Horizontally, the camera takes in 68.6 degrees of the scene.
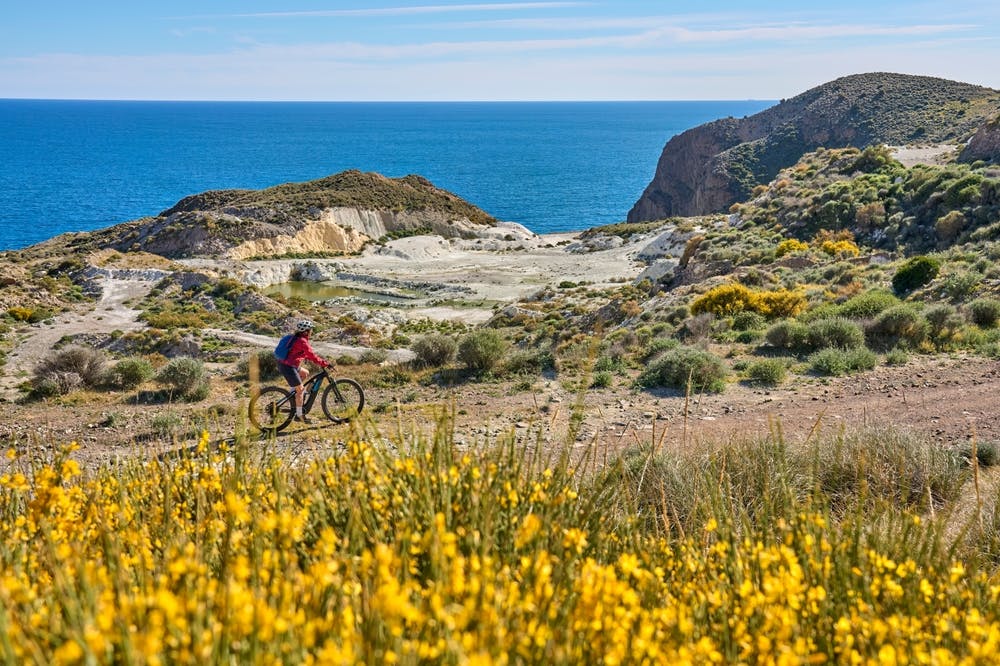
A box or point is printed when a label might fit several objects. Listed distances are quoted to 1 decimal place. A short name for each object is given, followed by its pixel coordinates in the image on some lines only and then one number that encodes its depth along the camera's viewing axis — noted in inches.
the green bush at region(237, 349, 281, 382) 666.2
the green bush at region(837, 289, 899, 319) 591.2
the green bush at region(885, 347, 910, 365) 483.2
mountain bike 411.2
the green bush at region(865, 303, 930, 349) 524.1
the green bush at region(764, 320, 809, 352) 543.2
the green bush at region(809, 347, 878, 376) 477.1
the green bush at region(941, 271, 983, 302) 631.2
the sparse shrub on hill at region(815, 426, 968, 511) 245.0
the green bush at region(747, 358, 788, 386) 471.5
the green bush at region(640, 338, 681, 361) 569.4
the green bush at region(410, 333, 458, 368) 623.2
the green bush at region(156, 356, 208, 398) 560.7
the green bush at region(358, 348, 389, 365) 756.0
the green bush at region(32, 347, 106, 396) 588.1
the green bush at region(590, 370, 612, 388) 496.4
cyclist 398.6
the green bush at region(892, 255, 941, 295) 697.0
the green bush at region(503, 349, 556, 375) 556.4
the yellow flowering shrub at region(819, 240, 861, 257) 998.4
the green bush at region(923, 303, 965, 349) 524.1
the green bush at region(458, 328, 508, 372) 573.9
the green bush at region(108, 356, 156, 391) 599.8
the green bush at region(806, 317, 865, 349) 527.8
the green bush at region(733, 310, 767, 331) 634.8
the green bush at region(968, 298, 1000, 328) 552.7
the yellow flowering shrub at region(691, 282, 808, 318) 679.1
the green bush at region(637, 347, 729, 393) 467.2
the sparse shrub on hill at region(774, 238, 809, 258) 1076.7
